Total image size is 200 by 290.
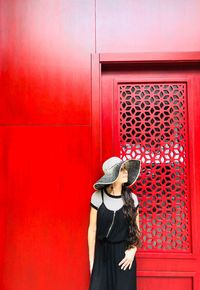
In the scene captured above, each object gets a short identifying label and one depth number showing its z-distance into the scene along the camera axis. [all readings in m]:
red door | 2.66
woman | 2.19
